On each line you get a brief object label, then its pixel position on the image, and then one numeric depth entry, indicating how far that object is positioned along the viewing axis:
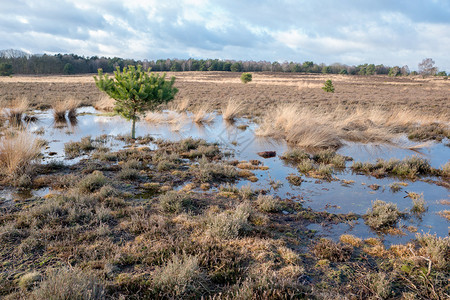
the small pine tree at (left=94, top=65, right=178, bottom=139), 9.64
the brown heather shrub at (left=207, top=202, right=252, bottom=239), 4.02
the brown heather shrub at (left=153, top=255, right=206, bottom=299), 2.86
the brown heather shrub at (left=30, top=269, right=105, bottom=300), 2.47
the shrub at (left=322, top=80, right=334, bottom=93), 29.28
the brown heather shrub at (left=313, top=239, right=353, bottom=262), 3.70
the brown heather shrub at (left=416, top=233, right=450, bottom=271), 3.50
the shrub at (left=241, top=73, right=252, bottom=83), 41.03
